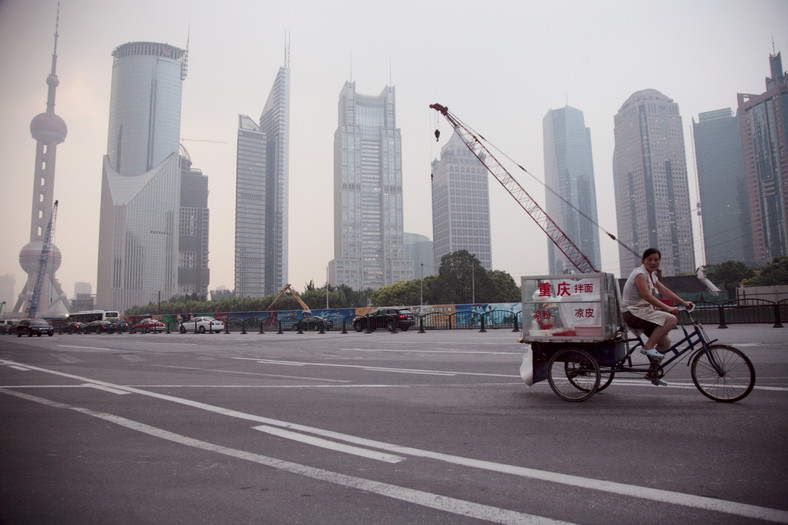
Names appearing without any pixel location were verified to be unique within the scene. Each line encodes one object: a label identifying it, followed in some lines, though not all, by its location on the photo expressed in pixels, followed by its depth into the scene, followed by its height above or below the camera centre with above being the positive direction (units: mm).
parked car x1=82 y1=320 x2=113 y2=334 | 48656 -665
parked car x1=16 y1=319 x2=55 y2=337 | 38000 -443
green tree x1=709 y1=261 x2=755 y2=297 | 89250 +5958
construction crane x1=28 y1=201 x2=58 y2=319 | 126212 +16367
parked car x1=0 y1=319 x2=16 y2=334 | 49691 -391
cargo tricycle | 5738 -457
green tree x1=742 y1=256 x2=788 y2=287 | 75688 +4992
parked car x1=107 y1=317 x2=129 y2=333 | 48688 -538
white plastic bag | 6355 -796
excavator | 90200 +4202
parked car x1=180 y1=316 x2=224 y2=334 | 41028 -600
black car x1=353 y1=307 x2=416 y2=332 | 30000 -376
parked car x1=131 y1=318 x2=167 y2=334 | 46531 -644
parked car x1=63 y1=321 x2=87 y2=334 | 50906 -644
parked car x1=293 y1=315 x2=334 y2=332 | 37269 -605
